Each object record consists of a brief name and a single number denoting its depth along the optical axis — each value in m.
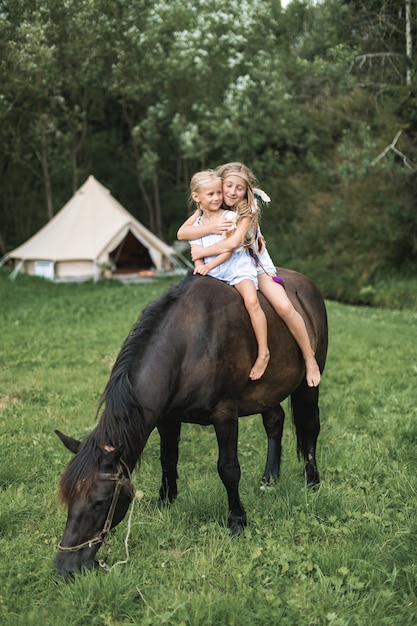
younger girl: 3.52
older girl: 3.58
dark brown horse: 2.78
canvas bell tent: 17.41
